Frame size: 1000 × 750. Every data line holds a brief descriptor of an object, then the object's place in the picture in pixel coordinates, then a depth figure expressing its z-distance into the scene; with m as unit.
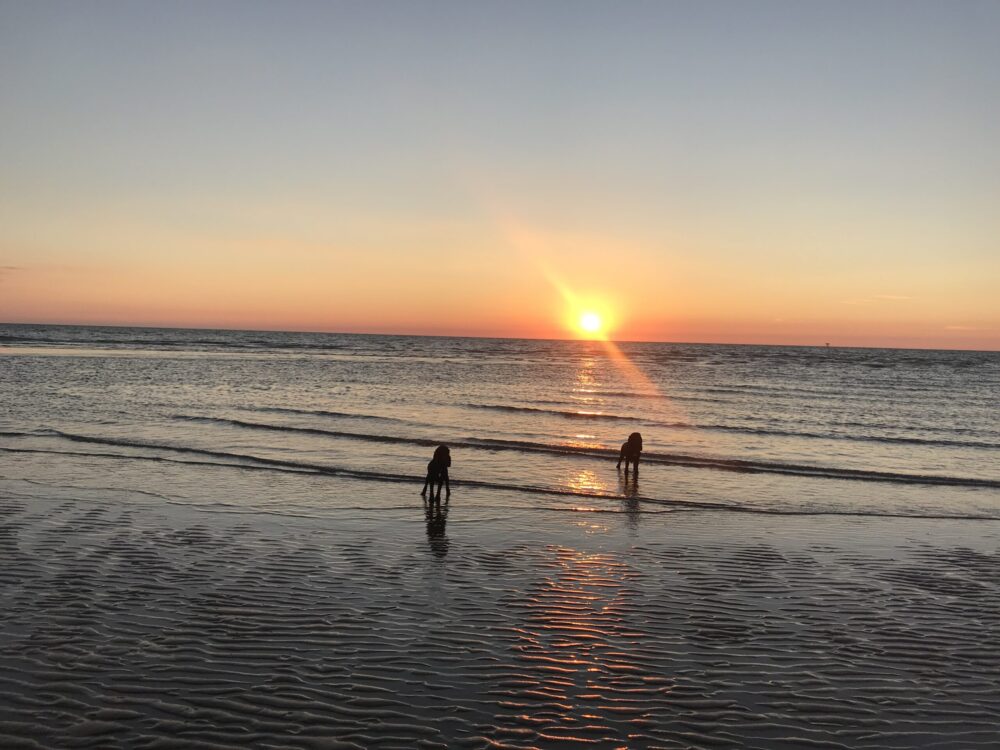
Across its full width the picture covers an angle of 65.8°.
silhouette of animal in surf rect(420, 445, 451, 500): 17.09
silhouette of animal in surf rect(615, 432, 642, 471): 21.59
